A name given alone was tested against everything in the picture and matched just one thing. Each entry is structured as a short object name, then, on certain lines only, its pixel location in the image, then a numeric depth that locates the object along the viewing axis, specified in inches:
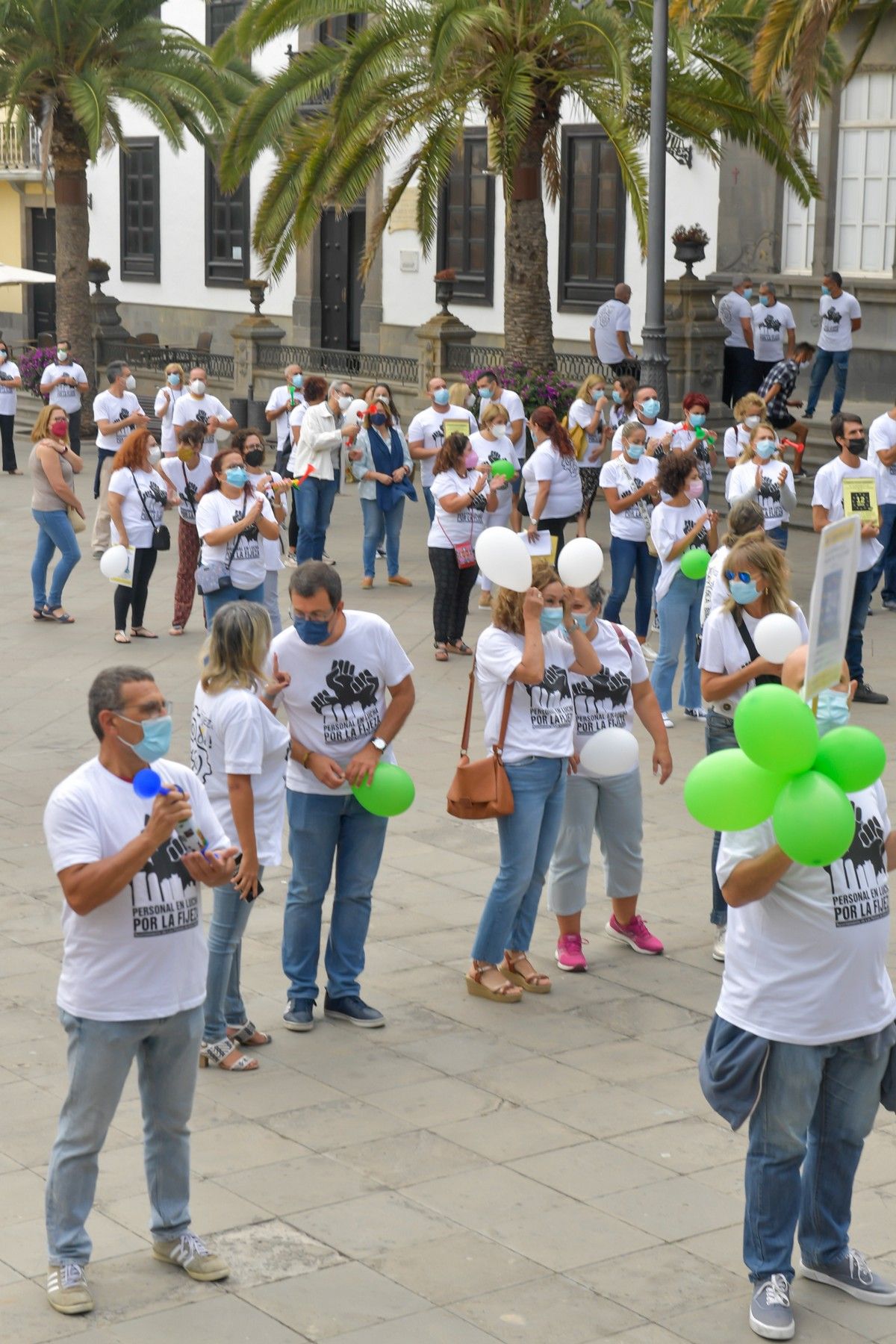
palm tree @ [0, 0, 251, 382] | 1051.3
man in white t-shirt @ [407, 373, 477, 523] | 613.9
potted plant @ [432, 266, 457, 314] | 998.1
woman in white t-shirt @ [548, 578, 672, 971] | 302.0
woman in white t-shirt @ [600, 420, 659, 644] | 516.4
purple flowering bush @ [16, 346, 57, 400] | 1157.7
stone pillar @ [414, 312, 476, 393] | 971.9
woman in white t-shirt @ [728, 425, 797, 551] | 506.6
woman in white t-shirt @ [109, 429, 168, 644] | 547.8
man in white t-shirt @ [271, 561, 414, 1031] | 270.4
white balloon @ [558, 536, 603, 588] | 294.8
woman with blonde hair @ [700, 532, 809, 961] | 293.1
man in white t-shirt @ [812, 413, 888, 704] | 493.7
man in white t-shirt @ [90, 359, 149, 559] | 733.3
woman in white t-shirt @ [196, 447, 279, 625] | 479.2
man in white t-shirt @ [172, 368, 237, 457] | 713.6
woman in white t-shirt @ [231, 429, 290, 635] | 489.7
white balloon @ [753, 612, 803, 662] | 244.1
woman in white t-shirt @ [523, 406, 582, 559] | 573.0
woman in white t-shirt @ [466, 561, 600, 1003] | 282.2
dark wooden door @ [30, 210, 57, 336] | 1675.7
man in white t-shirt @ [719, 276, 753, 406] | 869.8
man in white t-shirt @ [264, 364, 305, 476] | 725.3
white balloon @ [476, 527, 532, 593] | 282.8
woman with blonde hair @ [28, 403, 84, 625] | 580.1
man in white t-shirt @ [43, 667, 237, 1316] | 190.5
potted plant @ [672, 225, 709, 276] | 936.3
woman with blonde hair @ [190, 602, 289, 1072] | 249.0
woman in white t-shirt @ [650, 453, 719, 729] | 450.9
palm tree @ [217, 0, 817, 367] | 723.4
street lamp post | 624.1
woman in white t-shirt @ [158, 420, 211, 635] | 583.2
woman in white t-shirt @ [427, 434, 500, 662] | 525.0
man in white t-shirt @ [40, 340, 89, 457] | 926.4
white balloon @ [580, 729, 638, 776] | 294.7
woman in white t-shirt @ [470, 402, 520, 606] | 565.6
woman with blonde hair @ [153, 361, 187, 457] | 749.3
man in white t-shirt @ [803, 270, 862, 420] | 866.1
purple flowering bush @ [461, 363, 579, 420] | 781.9
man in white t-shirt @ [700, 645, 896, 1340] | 187.3
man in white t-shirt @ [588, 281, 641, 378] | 900.0
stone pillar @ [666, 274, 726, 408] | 877.8
